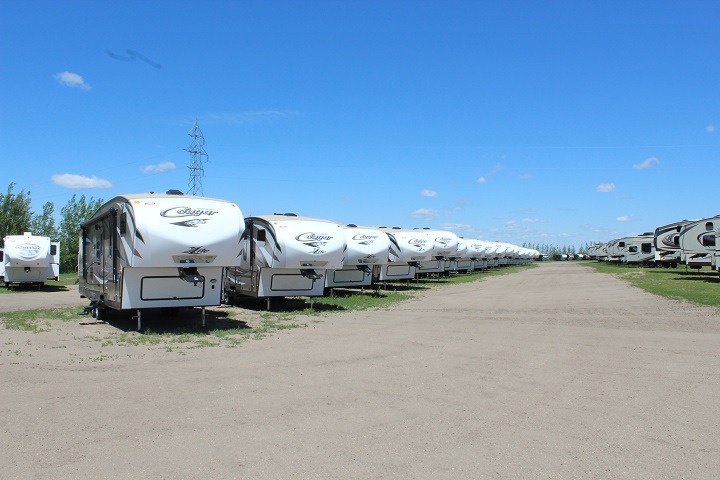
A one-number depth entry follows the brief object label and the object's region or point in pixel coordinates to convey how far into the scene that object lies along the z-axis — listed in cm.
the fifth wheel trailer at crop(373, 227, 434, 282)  2581
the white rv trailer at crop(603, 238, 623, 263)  6838
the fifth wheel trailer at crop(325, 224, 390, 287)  2089
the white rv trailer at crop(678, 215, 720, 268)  2966
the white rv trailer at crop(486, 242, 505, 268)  5475
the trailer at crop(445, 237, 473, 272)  4084
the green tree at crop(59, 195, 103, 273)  5375
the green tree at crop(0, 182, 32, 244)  5128
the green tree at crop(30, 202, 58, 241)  5430
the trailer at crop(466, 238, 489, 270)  4745
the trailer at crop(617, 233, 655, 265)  5619
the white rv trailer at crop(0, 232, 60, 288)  2559
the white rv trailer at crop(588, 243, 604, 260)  9508
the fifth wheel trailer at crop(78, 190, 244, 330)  1117
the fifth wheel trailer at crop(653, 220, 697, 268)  3638
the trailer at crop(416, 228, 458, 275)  3106
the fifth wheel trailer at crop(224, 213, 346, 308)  1514
